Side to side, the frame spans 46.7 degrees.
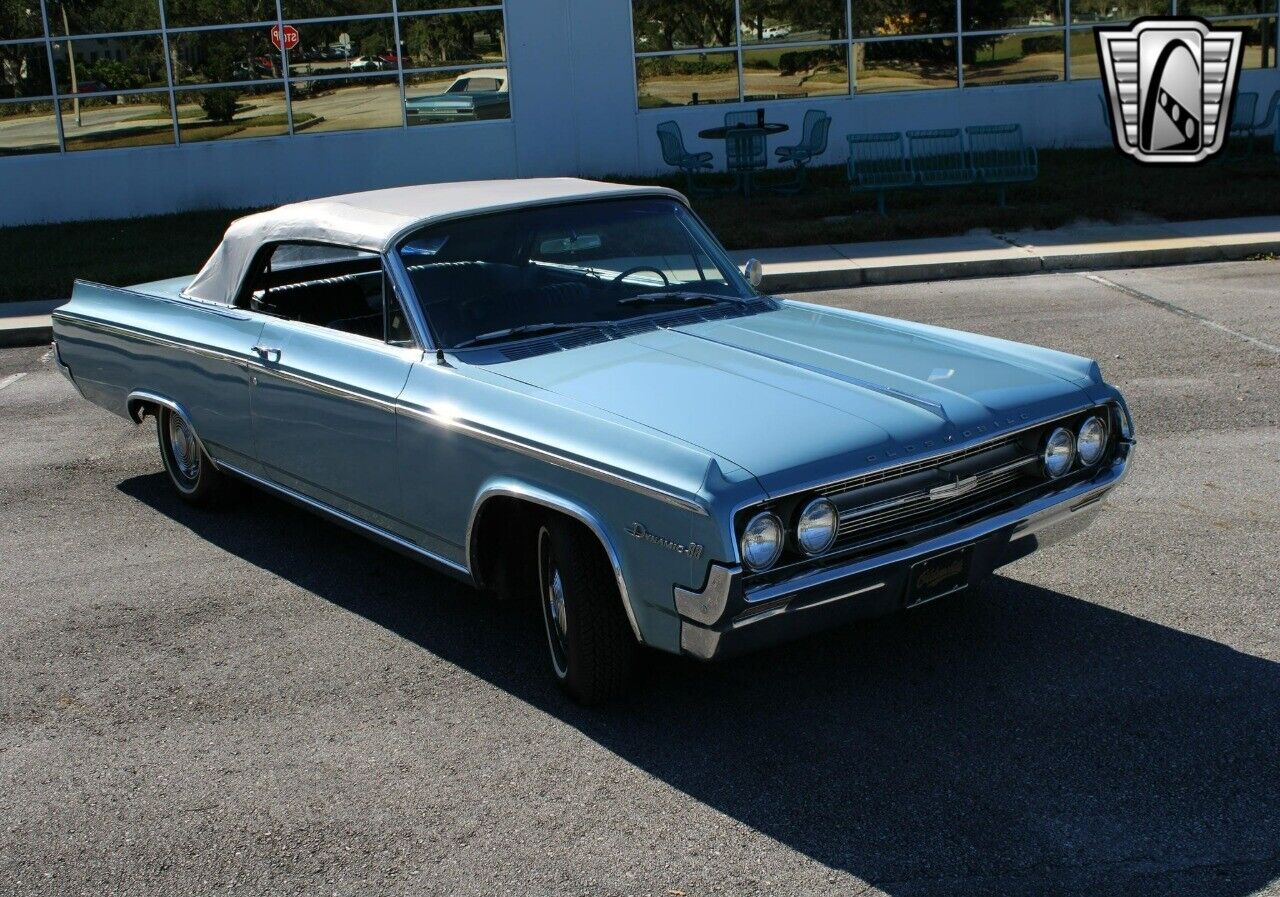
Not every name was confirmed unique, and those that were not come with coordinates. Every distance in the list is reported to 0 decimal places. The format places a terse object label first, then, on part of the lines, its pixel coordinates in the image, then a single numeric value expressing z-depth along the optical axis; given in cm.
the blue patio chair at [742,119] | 2098
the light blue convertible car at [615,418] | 432
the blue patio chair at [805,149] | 1931
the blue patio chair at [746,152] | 1919
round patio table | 1938
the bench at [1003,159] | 1731
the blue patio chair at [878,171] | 1753
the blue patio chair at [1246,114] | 1978
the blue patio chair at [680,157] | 1962
